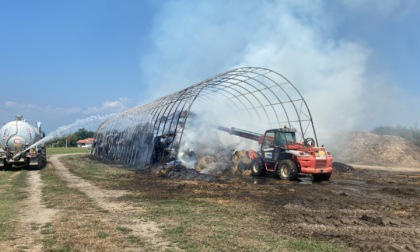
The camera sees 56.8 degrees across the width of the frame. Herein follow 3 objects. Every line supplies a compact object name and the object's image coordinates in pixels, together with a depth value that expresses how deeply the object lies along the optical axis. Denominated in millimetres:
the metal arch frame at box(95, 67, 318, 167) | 22375
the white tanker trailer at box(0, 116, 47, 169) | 23438
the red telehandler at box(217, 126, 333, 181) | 16641
